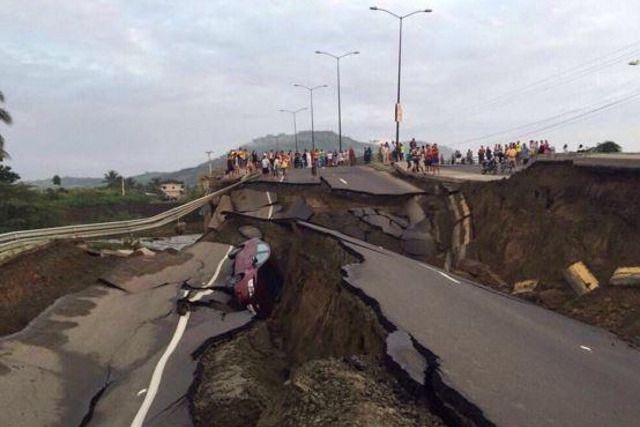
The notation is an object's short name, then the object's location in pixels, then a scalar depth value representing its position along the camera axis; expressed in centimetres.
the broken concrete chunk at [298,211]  2958
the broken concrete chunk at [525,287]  1694
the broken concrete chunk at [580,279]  1507
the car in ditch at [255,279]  1536
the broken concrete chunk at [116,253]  2025
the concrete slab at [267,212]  3111
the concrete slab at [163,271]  1662
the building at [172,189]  13590
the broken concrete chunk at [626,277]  1351
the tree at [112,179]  15012
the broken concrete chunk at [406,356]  658
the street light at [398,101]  4041
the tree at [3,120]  3835
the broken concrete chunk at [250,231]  2562
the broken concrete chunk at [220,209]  3375
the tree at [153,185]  15375
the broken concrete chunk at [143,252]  2139
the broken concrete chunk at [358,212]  2755
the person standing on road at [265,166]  3953
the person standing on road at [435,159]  3634
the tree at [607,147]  3746
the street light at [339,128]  6784
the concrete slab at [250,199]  3325
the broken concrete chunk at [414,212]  2697
